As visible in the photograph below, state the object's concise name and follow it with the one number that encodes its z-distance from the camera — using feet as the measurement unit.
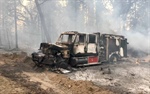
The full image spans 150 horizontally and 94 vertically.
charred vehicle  37.40
